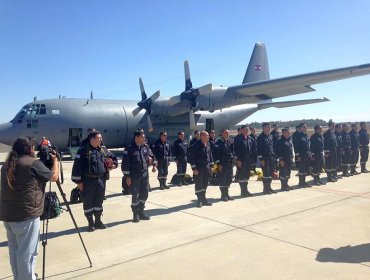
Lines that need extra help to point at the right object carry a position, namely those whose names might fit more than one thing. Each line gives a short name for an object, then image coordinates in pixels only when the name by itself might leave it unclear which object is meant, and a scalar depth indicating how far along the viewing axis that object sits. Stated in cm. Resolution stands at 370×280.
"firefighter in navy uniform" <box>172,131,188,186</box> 1075
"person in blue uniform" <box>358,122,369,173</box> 1280
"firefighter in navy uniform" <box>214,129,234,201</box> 817
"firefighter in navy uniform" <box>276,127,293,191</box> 945
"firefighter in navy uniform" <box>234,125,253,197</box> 867
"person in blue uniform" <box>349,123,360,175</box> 1212
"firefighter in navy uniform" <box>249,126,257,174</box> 929
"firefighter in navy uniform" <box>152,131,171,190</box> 1019
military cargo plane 1666
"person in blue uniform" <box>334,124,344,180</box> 1146
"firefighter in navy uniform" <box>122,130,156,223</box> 657
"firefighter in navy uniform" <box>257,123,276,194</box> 904
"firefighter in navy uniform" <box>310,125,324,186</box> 1021
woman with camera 335
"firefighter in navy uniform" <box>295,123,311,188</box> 983
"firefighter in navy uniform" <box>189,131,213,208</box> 769
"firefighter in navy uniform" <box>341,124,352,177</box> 1182
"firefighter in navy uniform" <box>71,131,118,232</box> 597
